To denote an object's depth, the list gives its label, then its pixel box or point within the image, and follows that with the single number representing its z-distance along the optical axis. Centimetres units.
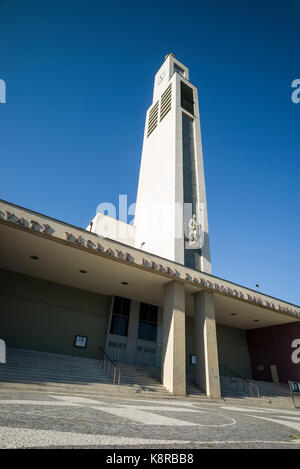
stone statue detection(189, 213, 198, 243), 2412
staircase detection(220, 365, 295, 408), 1717
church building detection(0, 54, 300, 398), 1505
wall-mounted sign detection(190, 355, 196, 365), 2288
